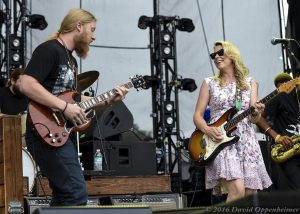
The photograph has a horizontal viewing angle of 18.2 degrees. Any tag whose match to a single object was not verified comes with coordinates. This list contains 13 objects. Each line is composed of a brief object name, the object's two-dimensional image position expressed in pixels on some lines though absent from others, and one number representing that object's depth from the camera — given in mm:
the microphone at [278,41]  8768
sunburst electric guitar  7478
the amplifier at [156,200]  10003
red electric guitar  5822
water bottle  11215
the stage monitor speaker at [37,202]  8476
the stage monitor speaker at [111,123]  11626
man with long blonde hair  5700
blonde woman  7335
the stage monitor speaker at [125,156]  11489
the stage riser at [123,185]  10266
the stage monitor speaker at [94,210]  4319
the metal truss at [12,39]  14348
